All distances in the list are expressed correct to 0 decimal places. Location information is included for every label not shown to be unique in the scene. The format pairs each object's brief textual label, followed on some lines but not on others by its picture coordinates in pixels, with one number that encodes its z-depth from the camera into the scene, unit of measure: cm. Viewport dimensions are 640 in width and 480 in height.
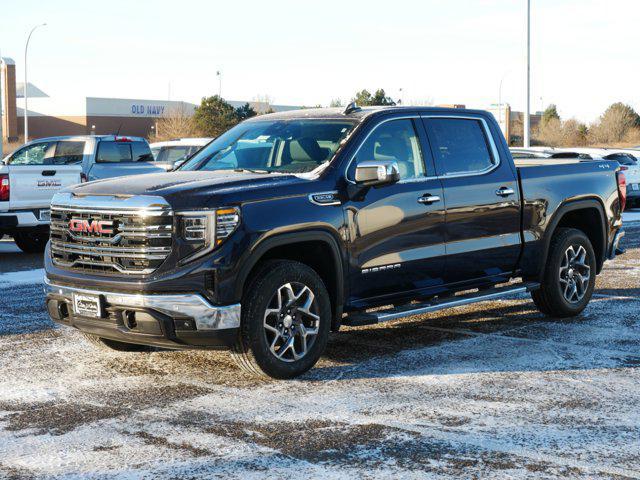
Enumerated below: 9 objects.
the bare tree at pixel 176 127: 6675
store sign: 8719
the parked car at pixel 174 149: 2300
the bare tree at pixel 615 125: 7950
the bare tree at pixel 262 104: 8044
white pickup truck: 1482
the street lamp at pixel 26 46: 6054
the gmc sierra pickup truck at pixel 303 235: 643
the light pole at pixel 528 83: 3391
